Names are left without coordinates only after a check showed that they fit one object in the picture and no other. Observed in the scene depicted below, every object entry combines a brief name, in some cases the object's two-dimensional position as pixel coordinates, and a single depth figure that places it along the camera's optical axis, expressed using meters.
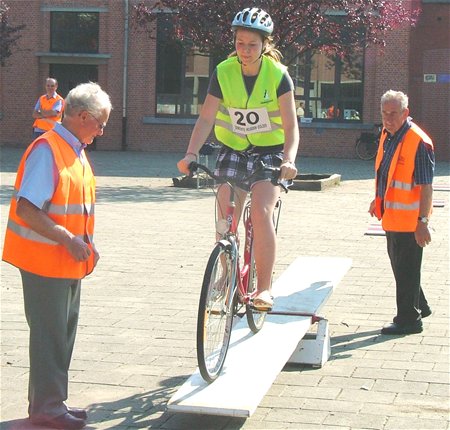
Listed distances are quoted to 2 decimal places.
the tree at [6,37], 32.44
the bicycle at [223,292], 5.28
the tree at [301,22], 19.25
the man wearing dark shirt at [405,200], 7.36
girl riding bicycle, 6.00
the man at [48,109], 20.84
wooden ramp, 4.96
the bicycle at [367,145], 31.86
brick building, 32.97
